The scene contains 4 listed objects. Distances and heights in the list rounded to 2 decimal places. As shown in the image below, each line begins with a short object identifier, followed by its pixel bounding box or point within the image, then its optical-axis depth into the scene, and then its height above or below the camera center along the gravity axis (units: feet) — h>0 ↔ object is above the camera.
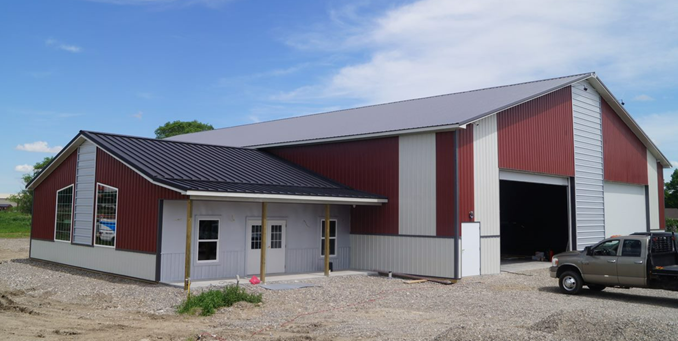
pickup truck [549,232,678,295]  46.96 -3.38
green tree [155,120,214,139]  225.76 +36.23
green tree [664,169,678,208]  263.29 +15.09
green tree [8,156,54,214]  242.17 +8.03
